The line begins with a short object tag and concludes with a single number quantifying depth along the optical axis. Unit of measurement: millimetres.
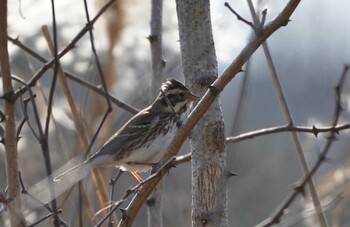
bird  7744
